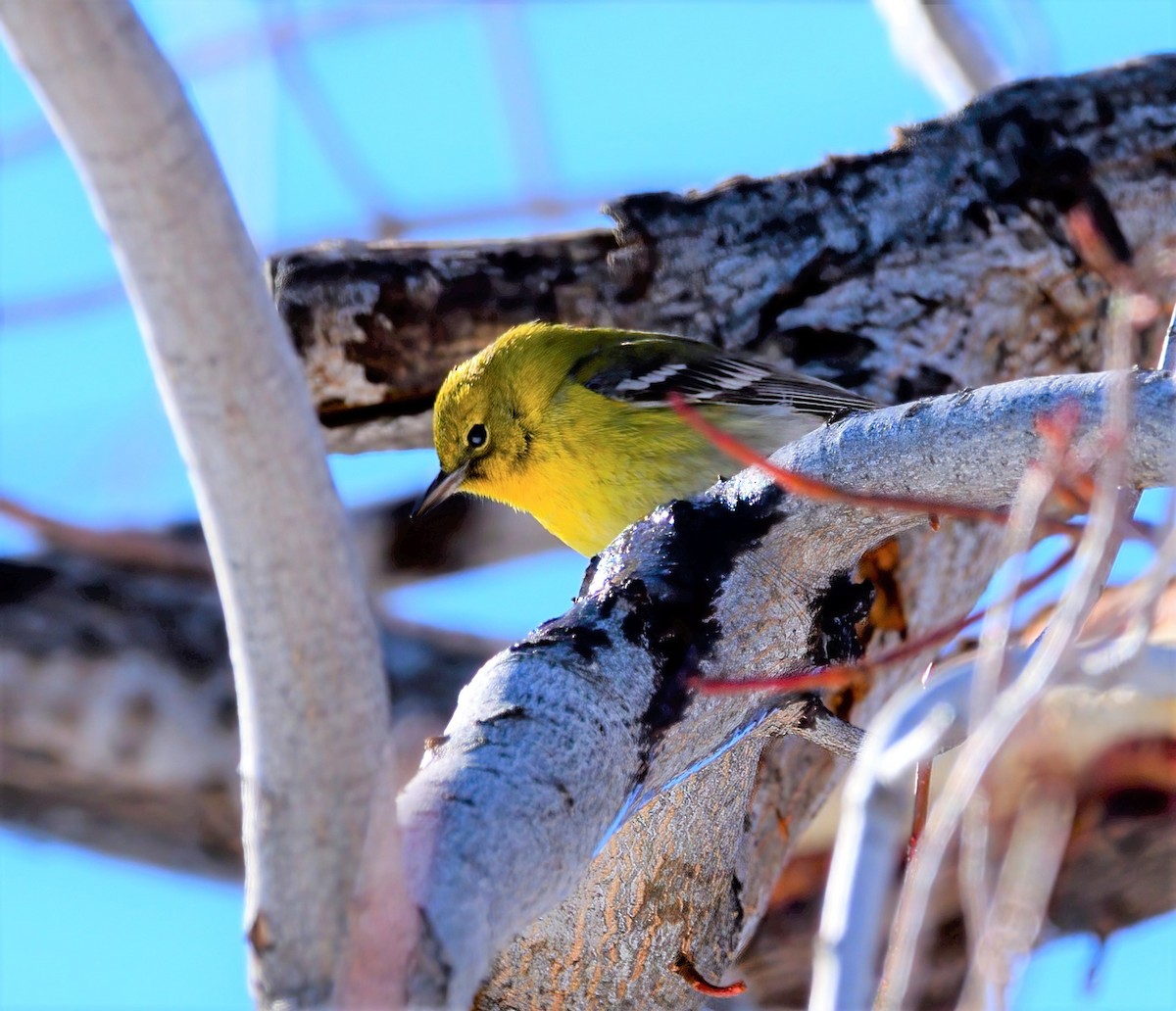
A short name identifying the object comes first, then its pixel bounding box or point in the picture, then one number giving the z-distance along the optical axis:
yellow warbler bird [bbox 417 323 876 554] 9.30
